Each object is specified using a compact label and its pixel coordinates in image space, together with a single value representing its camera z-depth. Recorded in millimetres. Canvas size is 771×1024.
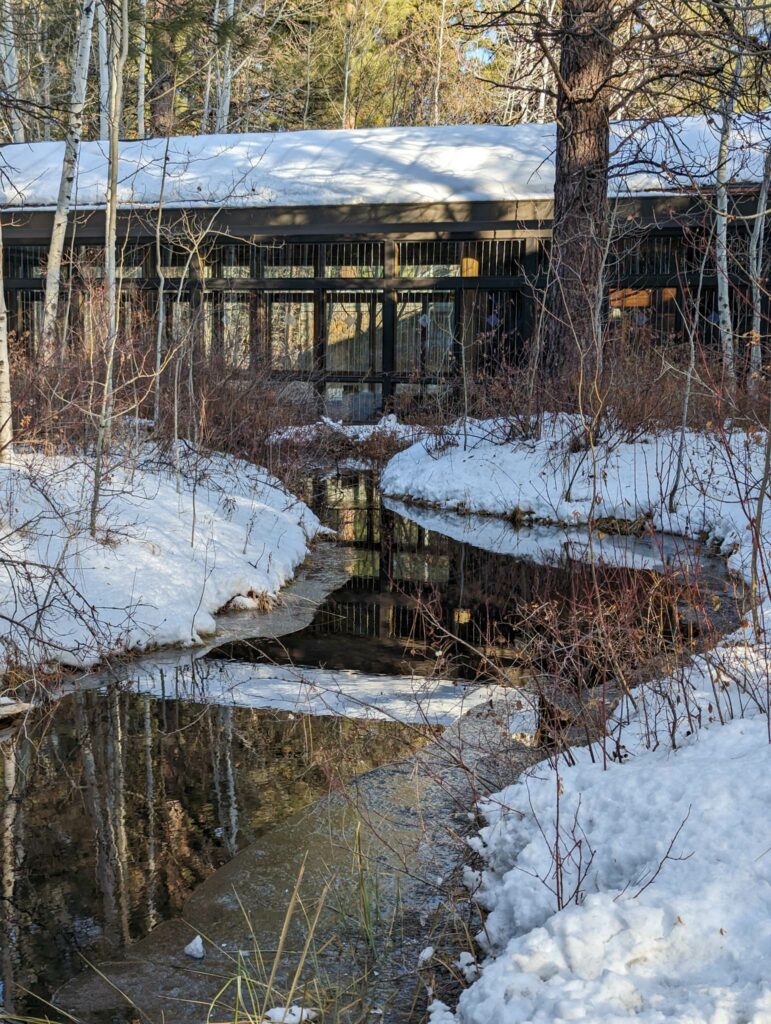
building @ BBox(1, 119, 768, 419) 16234
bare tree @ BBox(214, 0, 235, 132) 25969
